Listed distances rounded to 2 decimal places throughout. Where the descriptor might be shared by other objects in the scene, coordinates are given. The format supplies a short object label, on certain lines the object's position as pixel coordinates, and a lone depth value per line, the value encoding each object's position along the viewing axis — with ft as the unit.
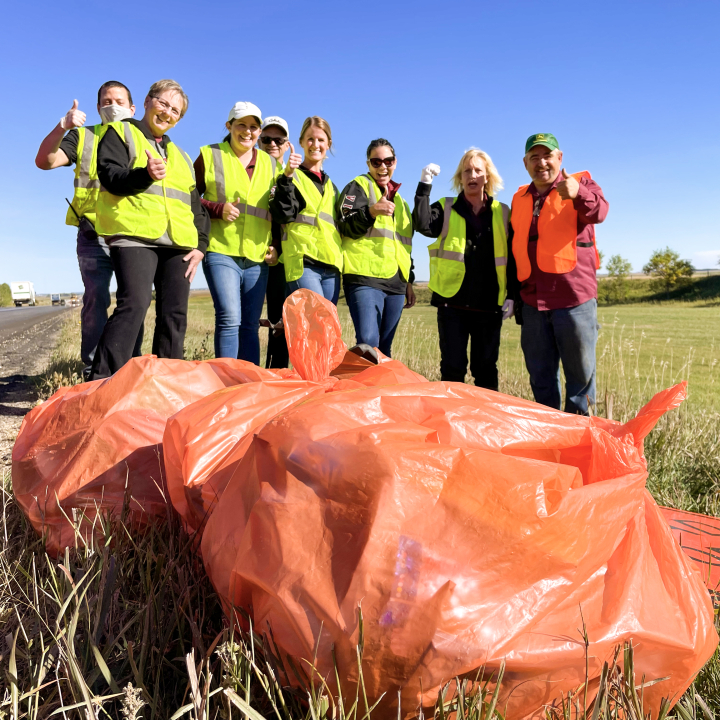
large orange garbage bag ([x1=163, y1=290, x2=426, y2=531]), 4.30
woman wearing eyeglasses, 9.52
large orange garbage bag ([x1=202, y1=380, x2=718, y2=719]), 2.76
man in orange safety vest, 9.62
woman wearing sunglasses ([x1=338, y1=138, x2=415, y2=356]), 11.67
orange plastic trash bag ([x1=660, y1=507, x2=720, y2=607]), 5.13
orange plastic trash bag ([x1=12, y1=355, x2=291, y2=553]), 5.06
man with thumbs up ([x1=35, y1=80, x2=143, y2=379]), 10.06
